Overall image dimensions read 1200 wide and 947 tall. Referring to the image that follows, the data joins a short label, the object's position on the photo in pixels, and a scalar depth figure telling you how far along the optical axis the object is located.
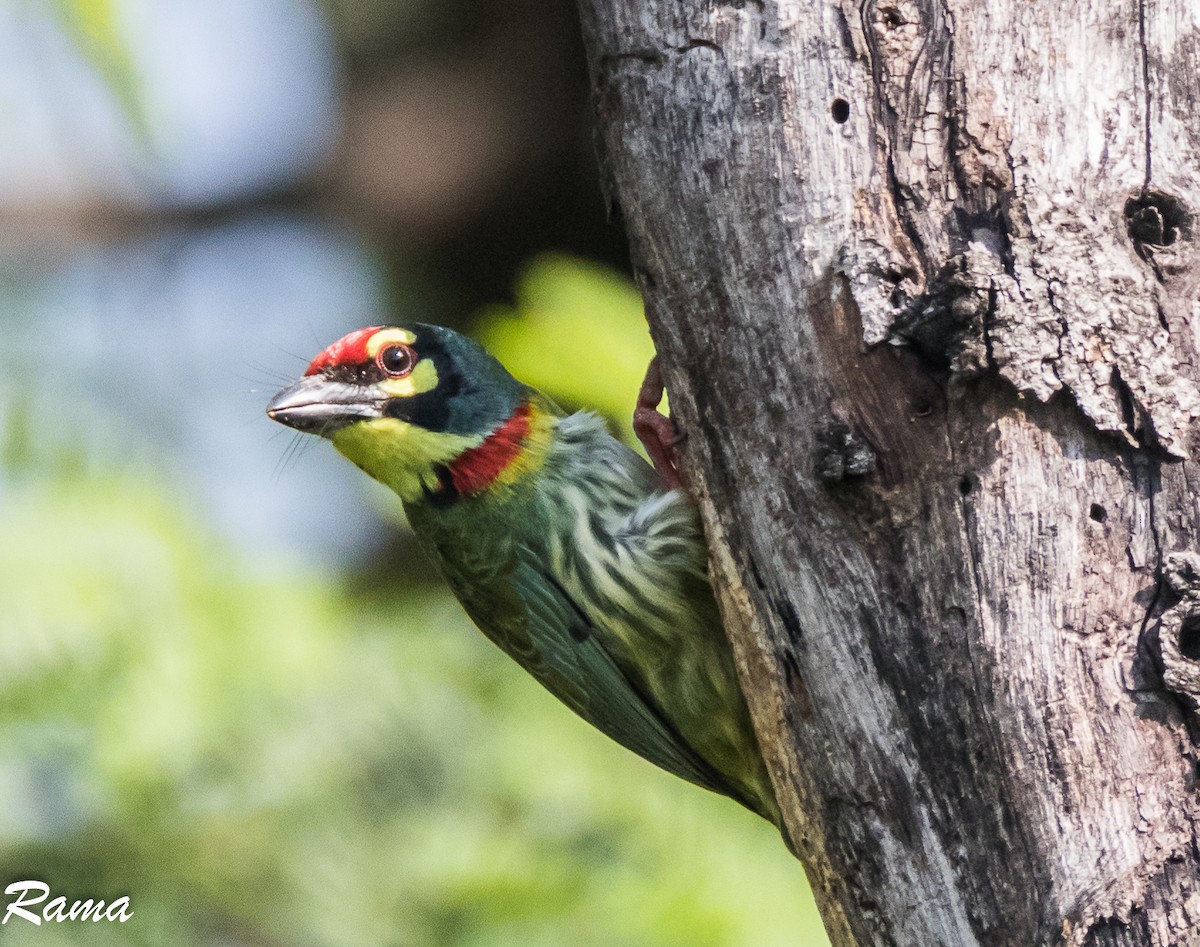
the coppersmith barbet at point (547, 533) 6.95
